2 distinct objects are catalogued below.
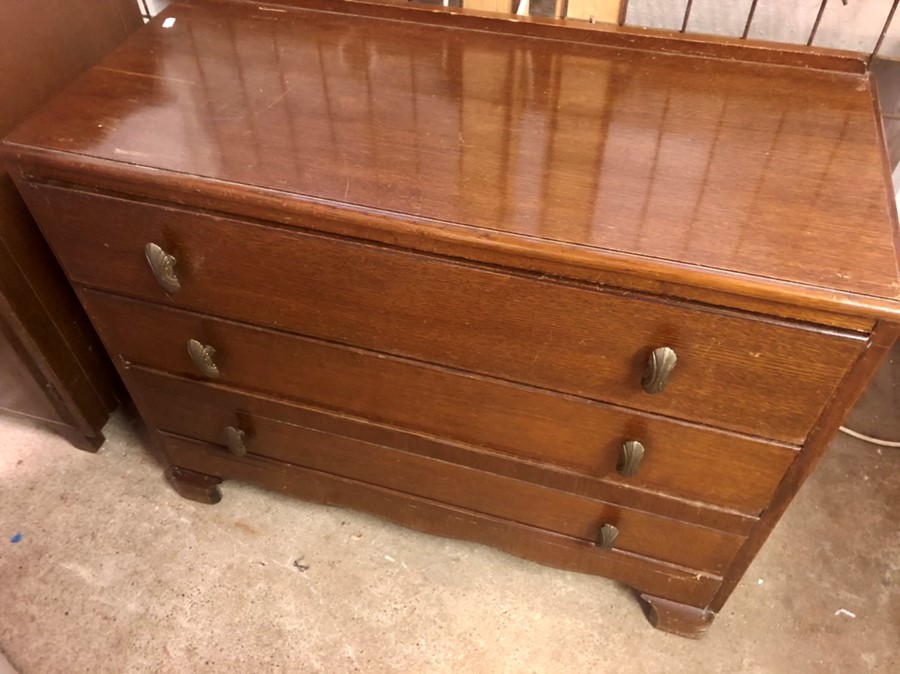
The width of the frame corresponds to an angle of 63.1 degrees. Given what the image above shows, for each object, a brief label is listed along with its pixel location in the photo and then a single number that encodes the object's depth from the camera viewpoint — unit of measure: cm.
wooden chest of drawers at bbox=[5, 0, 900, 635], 74
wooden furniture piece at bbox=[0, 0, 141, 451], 106
